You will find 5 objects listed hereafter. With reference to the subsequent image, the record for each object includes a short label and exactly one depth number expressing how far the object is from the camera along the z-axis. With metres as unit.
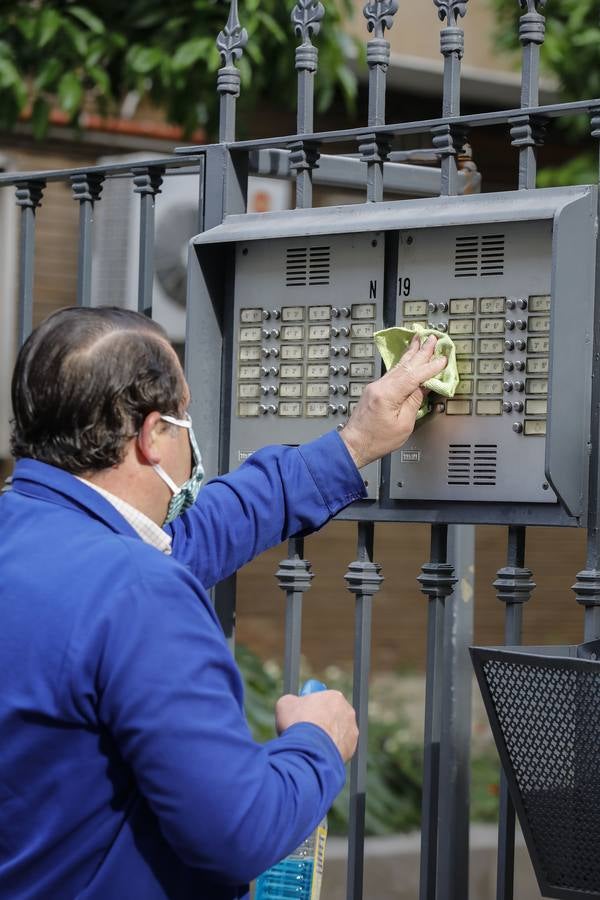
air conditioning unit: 12.92
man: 2.82
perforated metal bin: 3.29
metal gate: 3.81
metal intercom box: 3.78
